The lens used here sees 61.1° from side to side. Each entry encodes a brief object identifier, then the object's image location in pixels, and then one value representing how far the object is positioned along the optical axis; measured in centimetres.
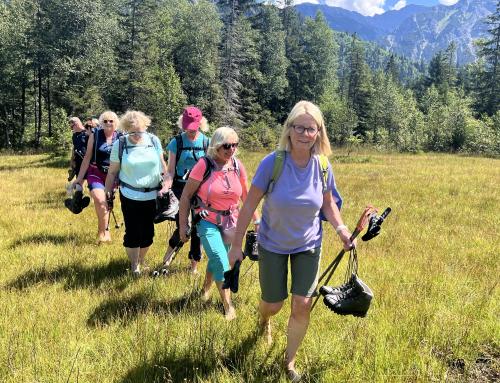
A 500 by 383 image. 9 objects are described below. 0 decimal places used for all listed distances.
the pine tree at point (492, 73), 6066
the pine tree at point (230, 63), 3838
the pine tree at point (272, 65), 5975
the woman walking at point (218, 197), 414
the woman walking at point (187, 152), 537
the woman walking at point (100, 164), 667
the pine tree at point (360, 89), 7106
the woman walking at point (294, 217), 311
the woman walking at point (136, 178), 530
